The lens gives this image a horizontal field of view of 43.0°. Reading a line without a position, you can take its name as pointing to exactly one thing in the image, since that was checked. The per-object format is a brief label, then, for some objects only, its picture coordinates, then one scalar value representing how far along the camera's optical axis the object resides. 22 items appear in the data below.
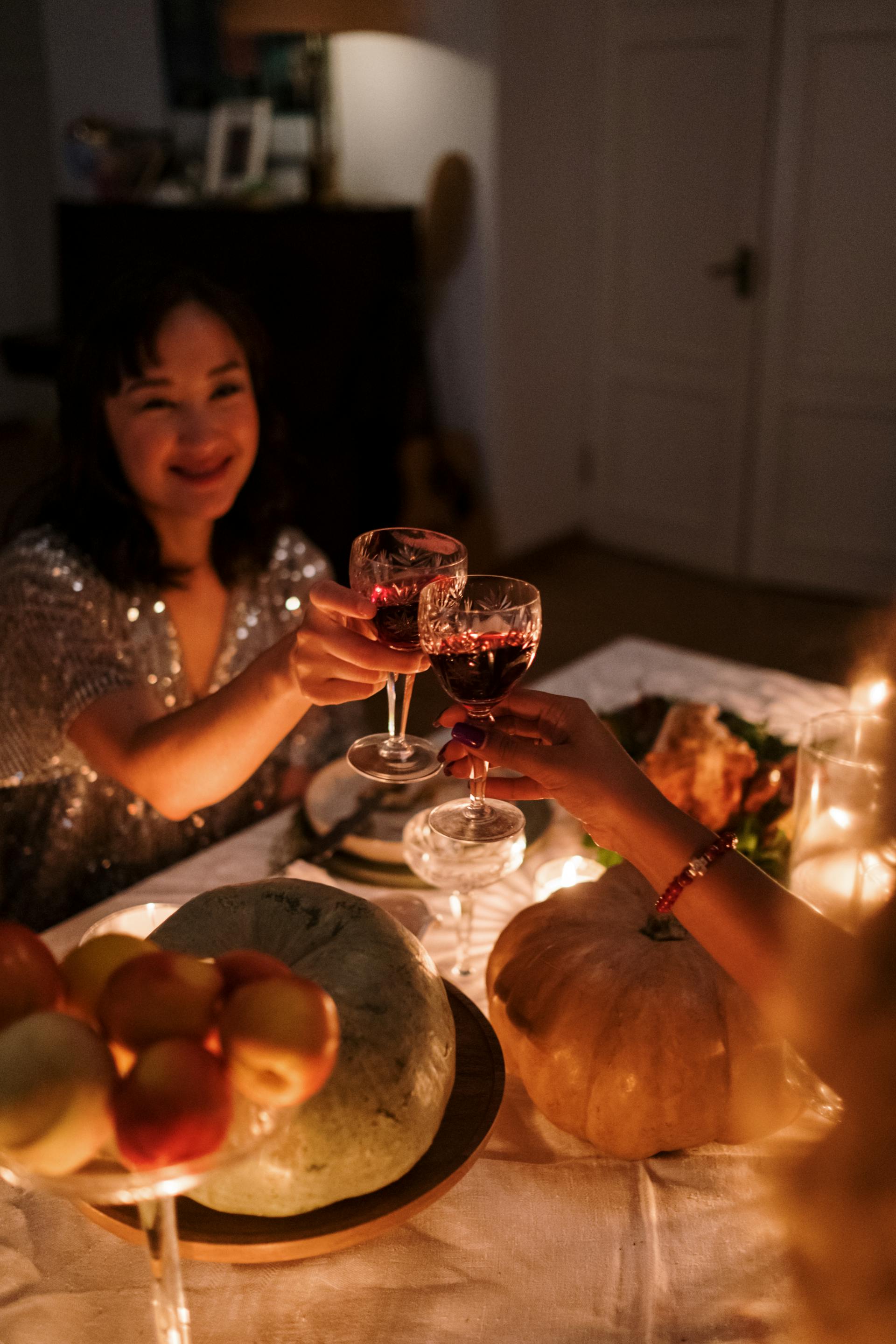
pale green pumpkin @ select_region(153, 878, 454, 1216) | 0.73
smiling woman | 1.39
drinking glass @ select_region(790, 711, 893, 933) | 0.98
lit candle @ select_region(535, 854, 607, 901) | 1.22
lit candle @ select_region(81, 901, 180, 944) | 0.91
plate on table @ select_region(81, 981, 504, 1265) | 0.72
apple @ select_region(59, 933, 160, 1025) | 0.57
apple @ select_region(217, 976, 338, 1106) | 0.53
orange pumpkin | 0.89
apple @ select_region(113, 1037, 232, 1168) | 0.50
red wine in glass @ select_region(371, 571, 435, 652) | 1.09
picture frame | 5.10
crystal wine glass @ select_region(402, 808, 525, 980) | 1.10
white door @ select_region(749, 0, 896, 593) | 4.11
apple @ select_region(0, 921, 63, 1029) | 0.54
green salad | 1.21
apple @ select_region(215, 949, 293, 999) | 0.56
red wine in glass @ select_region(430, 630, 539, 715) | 0.98
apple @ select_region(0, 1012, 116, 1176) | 0.49
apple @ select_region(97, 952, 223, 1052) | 0.53
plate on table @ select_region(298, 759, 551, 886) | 1.28
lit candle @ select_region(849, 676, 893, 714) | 1.35
